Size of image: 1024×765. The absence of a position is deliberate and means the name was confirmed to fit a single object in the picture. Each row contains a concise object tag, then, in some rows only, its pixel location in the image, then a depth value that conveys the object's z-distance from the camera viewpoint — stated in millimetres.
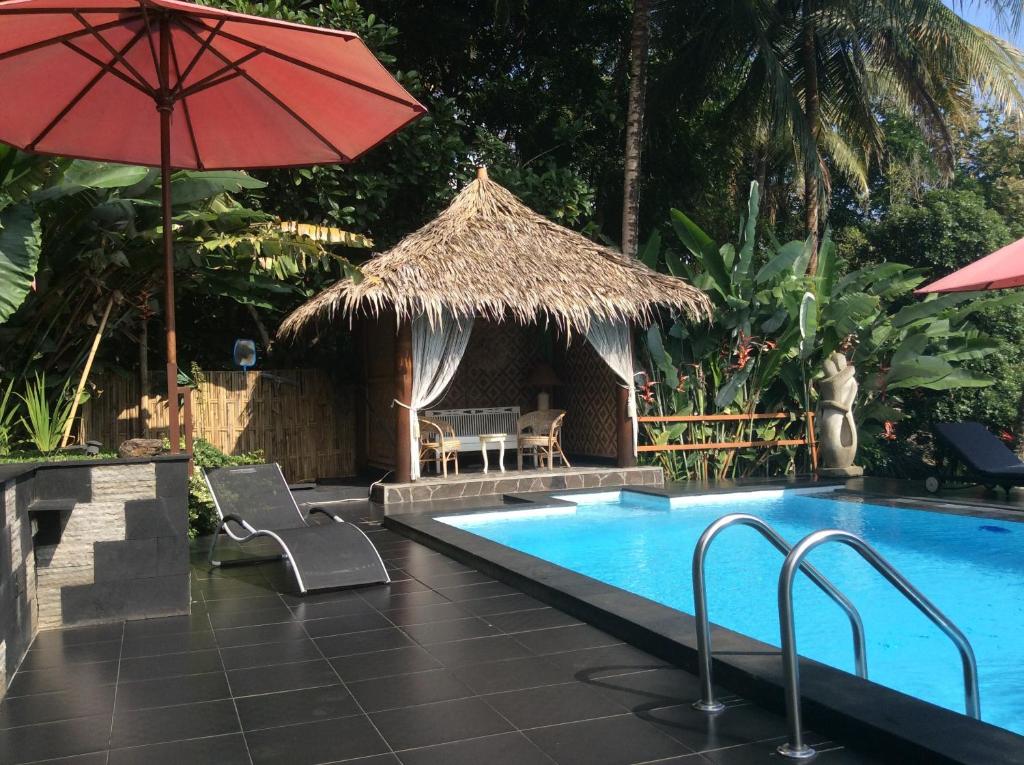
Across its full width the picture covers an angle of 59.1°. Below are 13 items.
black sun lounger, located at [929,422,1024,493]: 8898
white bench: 11275
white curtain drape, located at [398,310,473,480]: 9836
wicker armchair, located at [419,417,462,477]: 10141
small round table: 10445
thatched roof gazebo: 9484
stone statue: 10617
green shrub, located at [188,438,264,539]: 7559
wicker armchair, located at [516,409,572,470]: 10695
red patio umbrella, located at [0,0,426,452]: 4492
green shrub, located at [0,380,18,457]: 6211
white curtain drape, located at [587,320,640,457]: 10773
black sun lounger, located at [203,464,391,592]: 5433
